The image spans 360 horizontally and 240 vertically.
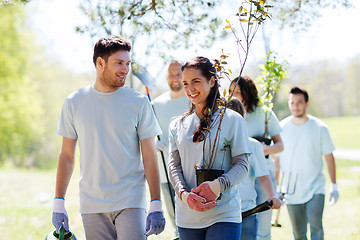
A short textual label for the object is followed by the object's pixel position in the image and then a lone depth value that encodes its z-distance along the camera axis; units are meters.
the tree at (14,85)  22.75
